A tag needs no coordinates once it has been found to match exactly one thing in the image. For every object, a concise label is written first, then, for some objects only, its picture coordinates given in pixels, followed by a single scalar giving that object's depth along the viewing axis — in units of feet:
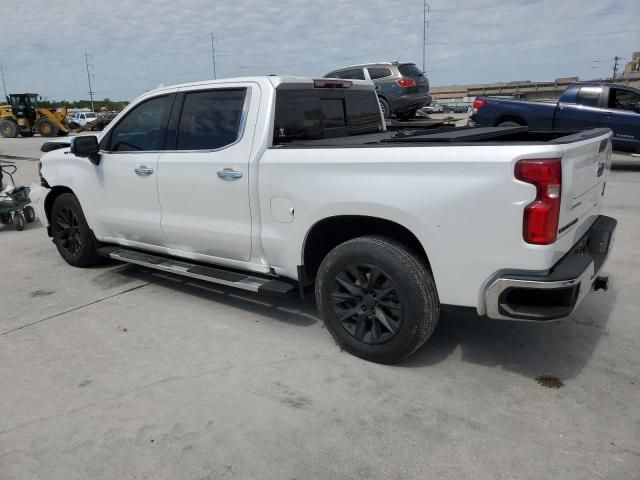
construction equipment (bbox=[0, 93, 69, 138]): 100.42
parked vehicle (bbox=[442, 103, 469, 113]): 170.64
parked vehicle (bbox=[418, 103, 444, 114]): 160.76
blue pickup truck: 36.35
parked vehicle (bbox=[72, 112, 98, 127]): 143.65
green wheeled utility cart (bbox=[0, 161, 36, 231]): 26.40
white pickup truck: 9.30
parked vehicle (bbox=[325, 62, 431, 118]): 48.37
